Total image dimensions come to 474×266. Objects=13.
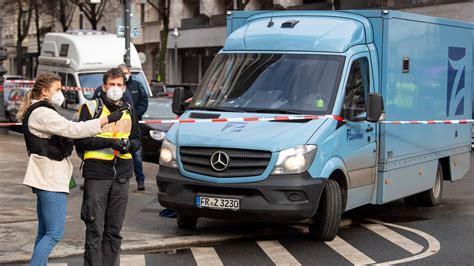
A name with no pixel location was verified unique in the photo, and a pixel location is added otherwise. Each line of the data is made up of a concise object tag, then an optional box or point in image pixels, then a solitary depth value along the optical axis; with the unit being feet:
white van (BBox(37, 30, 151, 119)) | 66.13
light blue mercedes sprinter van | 27.30
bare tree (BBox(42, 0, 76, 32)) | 162.39
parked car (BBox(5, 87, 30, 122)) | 87.30
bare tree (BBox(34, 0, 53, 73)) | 167.32
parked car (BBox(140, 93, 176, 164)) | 51.01
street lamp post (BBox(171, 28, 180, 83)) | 132.36
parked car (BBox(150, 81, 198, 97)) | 96.41
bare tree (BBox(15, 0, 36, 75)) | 161.38
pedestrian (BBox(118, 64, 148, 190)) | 39.17
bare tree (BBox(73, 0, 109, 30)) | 151.88
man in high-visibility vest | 21.84
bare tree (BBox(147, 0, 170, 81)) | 137.18
